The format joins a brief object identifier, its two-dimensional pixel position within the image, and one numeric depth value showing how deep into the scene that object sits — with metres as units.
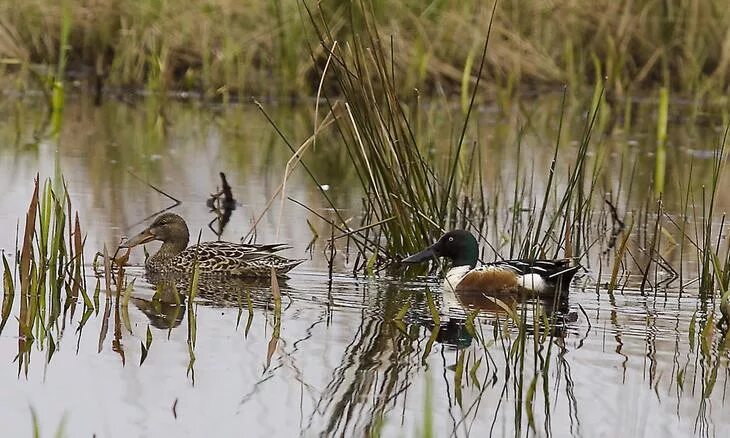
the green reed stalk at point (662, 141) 24.47
